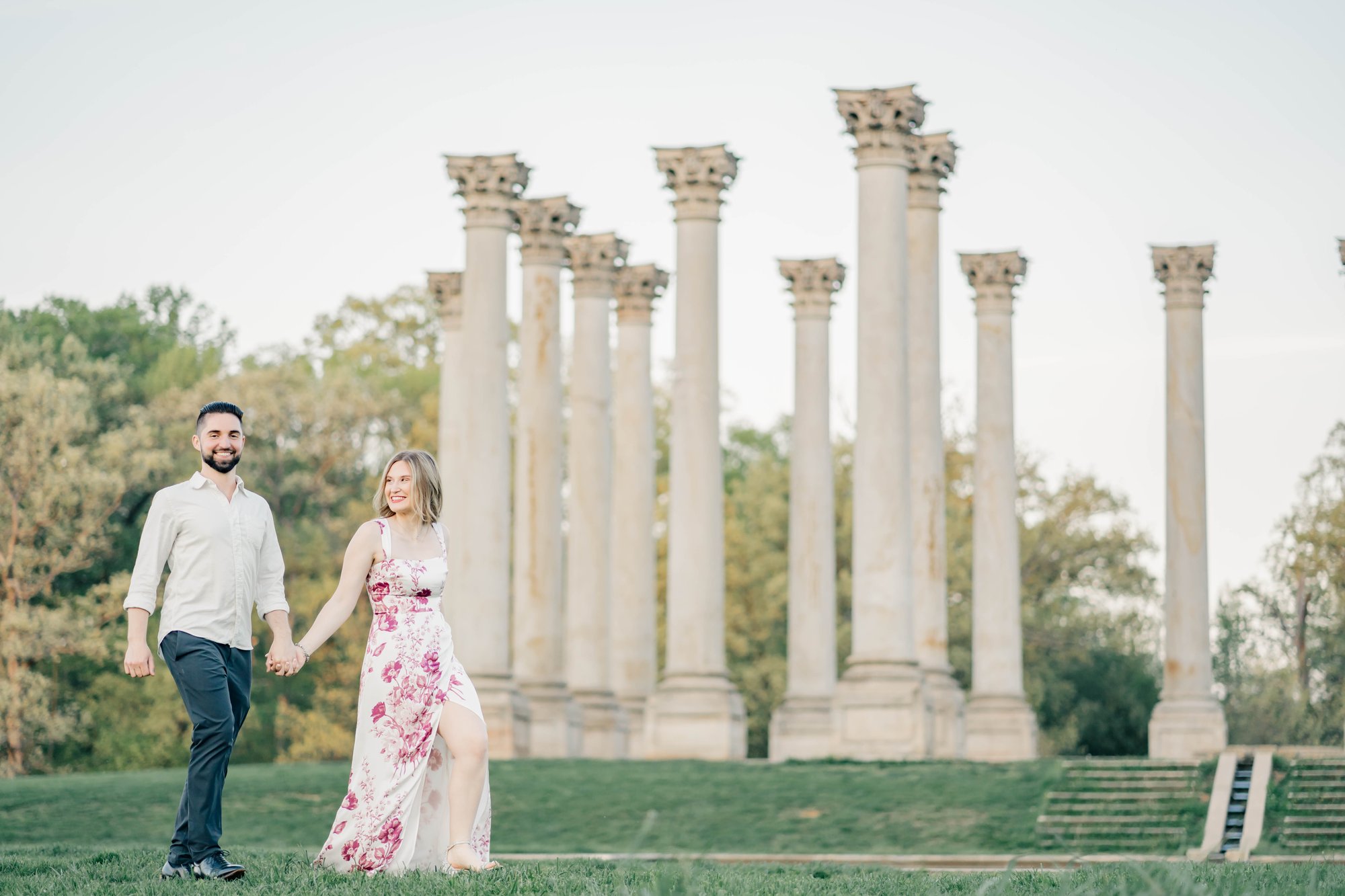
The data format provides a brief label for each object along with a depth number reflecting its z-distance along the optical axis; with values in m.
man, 24.67
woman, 25.62
